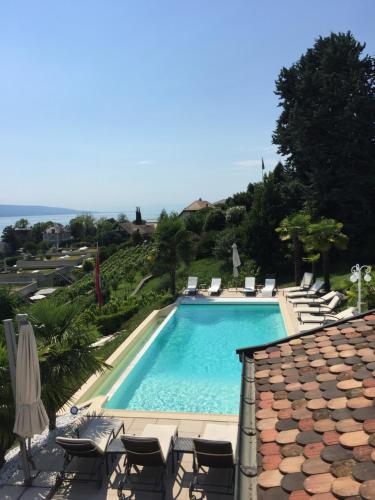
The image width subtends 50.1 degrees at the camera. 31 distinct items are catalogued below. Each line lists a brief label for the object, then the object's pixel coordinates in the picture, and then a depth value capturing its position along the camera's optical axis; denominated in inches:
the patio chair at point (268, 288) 774.5
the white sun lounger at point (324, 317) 530.8
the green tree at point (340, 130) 923.4
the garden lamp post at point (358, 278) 476.7
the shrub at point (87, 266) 2253.9
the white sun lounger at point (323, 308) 603.2
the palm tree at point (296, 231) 812.6
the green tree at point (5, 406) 258.2
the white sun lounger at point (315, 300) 650.2
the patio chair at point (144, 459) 237.5
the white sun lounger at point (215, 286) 810.8
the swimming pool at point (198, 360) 387.1
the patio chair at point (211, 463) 233.9
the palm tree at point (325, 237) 708.7
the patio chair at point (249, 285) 802.2
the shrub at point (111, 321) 685.3
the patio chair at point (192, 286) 812.6
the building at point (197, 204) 2522.1
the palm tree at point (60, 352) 285.0
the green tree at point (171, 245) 823.7
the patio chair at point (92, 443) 245.4
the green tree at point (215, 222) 1273.4
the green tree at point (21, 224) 5808.6
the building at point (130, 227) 3291.3
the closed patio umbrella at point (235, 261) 856.9
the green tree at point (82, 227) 4950.8
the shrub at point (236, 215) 1222.3
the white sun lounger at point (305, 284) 762.2
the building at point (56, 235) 4800.7
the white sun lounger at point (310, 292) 717.3
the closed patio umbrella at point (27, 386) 235.1
